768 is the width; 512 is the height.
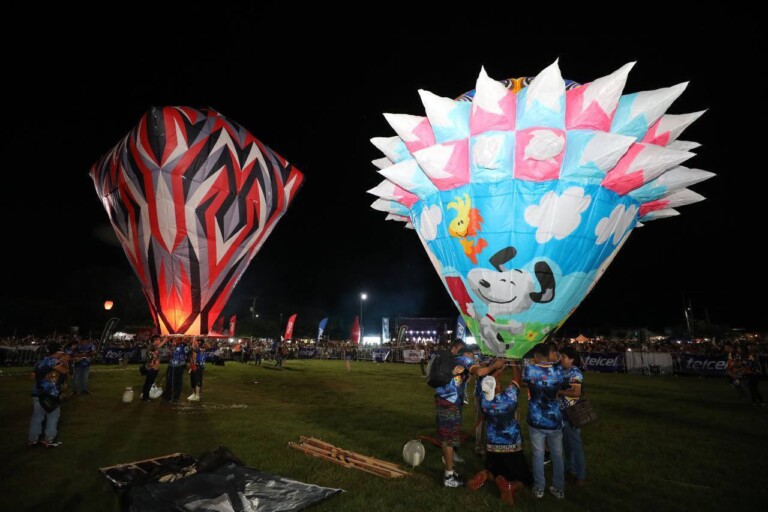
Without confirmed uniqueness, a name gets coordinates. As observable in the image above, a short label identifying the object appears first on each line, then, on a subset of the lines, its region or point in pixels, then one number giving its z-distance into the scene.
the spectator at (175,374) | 11.91
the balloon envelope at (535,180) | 5.57
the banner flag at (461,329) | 25.65
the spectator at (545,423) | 5.09
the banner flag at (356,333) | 45.47
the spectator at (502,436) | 5.27
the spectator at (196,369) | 12.66
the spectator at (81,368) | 13.02
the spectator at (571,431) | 5.45
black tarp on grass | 4.48
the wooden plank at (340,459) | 5.91
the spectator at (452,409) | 5.54
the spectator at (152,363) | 11.92
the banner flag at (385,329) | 54.51
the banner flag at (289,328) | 38.81
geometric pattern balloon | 13.59
